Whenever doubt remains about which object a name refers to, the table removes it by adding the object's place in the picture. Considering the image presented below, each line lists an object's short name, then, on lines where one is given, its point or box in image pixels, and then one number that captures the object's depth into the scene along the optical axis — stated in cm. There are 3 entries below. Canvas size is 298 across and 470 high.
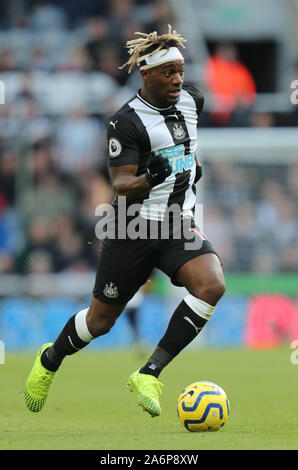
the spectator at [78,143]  1580
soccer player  655
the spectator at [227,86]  1617
